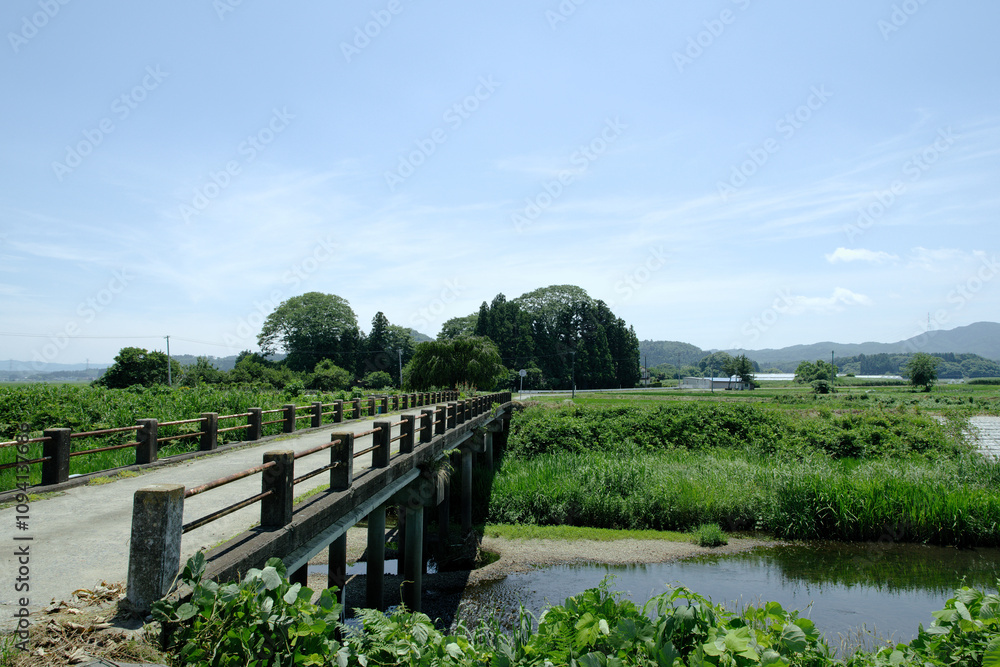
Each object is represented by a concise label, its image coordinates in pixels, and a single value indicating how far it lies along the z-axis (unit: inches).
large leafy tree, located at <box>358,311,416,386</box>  2883.9
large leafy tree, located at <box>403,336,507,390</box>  1482.5
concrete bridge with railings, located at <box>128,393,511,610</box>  161.5
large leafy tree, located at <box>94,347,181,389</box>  1561.3
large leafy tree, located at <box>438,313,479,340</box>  3097.9
